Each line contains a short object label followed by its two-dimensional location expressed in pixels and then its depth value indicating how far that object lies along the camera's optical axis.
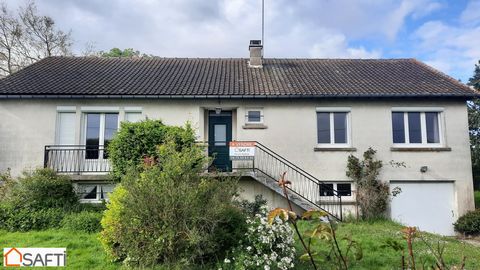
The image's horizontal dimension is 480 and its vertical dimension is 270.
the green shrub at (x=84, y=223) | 8.98
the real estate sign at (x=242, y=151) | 11.79
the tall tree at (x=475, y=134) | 22.56
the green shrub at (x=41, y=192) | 10.09
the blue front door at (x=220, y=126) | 13.89
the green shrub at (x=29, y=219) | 9.34
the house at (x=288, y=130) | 12.74
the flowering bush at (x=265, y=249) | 5.60
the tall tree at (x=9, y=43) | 22.17
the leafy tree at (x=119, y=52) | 28.08
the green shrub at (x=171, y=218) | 6.01
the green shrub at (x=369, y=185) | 12.33
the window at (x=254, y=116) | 13.35
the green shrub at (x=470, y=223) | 12.10
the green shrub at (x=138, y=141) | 10.62
